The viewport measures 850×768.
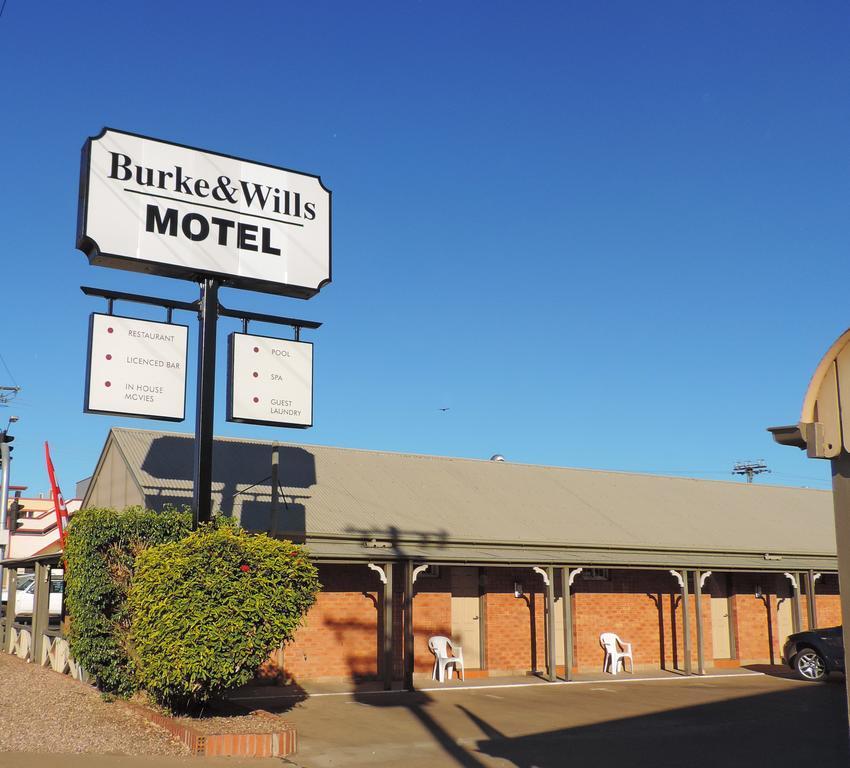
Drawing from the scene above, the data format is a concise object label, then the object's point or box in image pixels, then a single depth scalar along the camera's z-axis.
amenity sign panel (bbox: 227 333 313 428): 14.85
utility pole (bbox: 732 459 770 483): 85.06
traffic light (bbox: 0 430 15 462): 38.50
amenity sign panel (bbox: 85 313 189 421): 13.76
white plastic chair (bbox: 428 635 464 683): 20.64
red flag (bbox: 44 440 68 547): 21.51
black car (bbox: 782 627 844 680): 21.52
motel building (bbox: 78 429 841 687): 20.09
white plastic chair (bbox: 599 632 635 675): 23.20
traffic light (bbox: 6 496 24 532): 26.05
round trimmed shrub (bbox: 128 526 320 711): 11.73
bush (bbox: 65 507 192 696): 14.18
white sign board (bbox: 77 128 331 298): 14.48
